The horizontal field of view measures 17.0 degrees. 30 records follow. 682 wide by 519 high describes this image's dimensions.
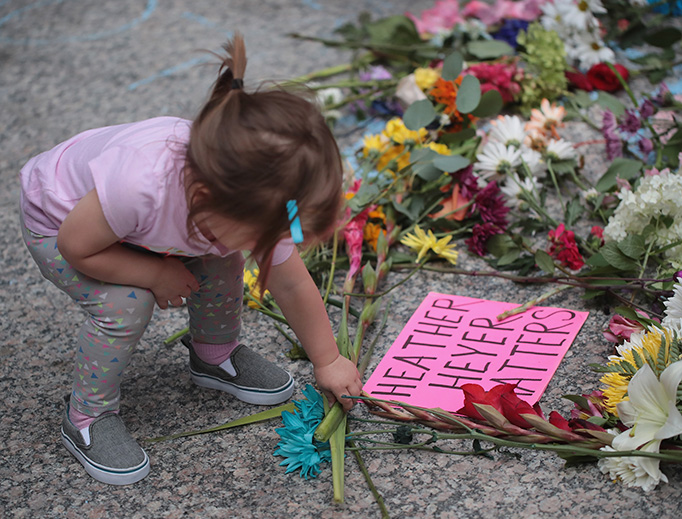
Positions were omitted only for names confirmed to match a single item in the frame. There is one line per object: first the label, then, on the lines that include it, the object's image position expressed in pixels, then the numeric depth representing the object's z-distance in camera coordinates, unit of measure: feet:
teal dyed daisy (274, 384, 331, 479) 11.29
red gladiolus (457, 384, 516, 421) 11.21
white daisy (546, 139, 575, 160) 13.08
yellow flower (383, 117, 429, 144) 13.16
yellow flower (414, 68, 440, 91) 14.03
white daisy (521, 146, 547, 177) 13.01
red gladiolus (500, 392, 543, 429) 11.14
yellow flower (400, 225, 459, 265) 12.62
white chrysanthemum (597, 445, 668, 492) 10.92
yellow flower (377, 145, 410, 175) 13.05
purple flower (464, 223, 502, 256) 12.66
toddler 10.77
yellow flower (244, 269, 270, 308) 12.38
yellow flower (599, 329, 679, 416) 11.09
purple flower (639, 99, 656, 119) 13.12
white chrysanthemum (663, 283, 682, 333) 11.27
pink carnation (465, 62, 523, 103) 14.05
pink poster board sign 11.70
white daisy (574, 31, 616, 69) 14.48
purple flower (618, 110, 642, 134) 13.19
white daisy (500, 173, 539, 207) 12.82
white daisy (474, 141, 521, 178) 12.89
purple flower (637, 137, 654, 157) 13.16
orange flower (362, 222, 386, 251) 12.76
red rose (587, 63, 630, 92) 14.32
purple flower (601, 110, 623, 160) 13.36
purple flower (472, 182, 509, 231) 12.64
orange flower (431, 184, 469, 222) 12.90
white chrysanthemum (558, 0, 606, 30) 14.43
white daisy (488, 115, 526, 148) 13.04
